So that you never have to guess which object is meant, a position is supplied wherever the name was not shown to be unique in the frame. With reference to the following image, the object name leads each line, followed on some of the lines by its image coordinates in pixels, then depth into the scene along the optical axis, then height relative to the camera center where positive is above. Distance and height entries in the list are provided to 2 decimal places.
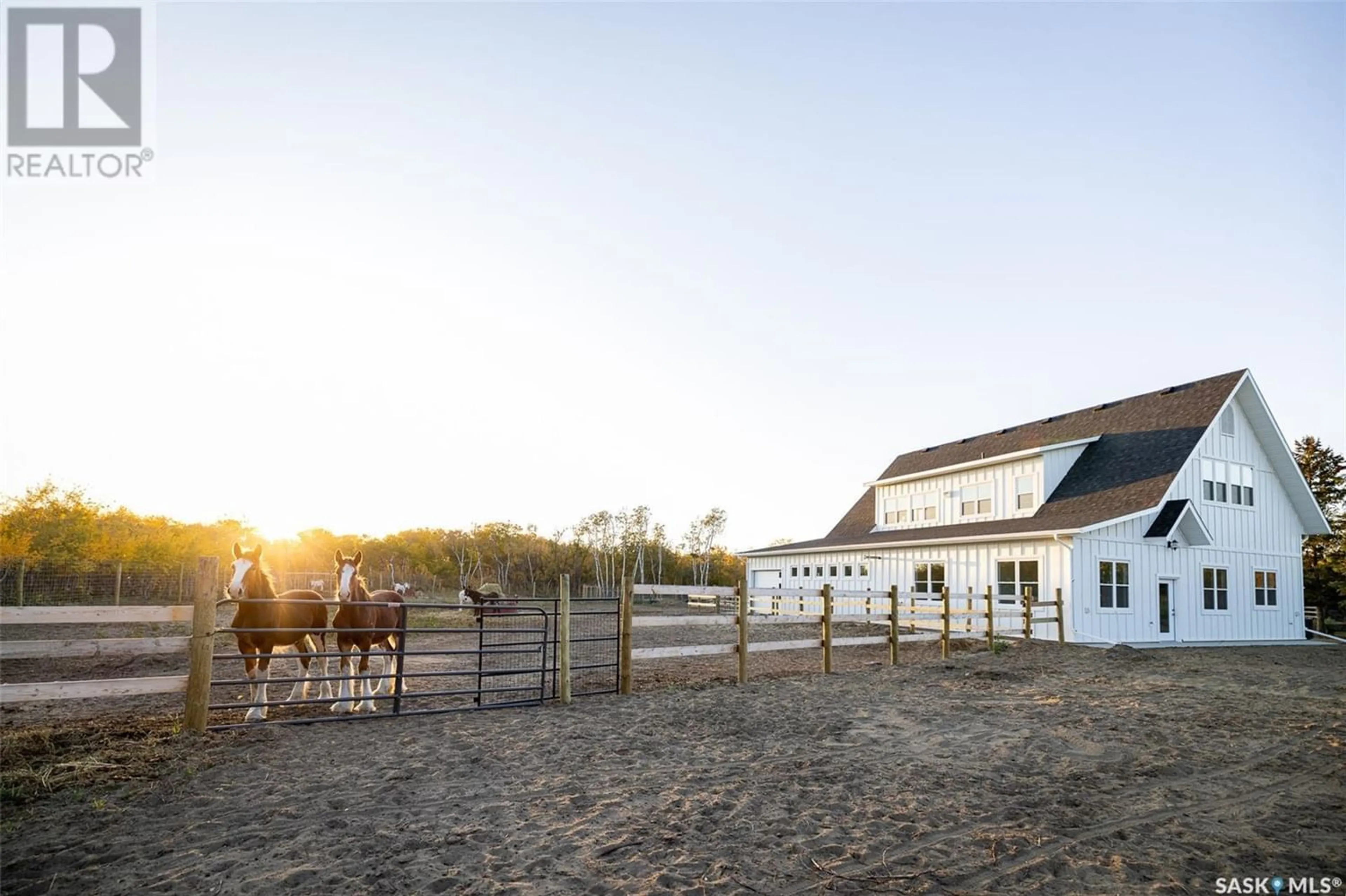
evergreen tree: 30.28 -2.19
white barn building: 19.19 -0.91
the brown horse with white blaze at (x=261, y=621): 7.47 -1.28
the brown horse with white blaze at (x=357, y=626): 8.05 -1.45
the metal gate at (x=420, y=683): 7.40 -2.37
